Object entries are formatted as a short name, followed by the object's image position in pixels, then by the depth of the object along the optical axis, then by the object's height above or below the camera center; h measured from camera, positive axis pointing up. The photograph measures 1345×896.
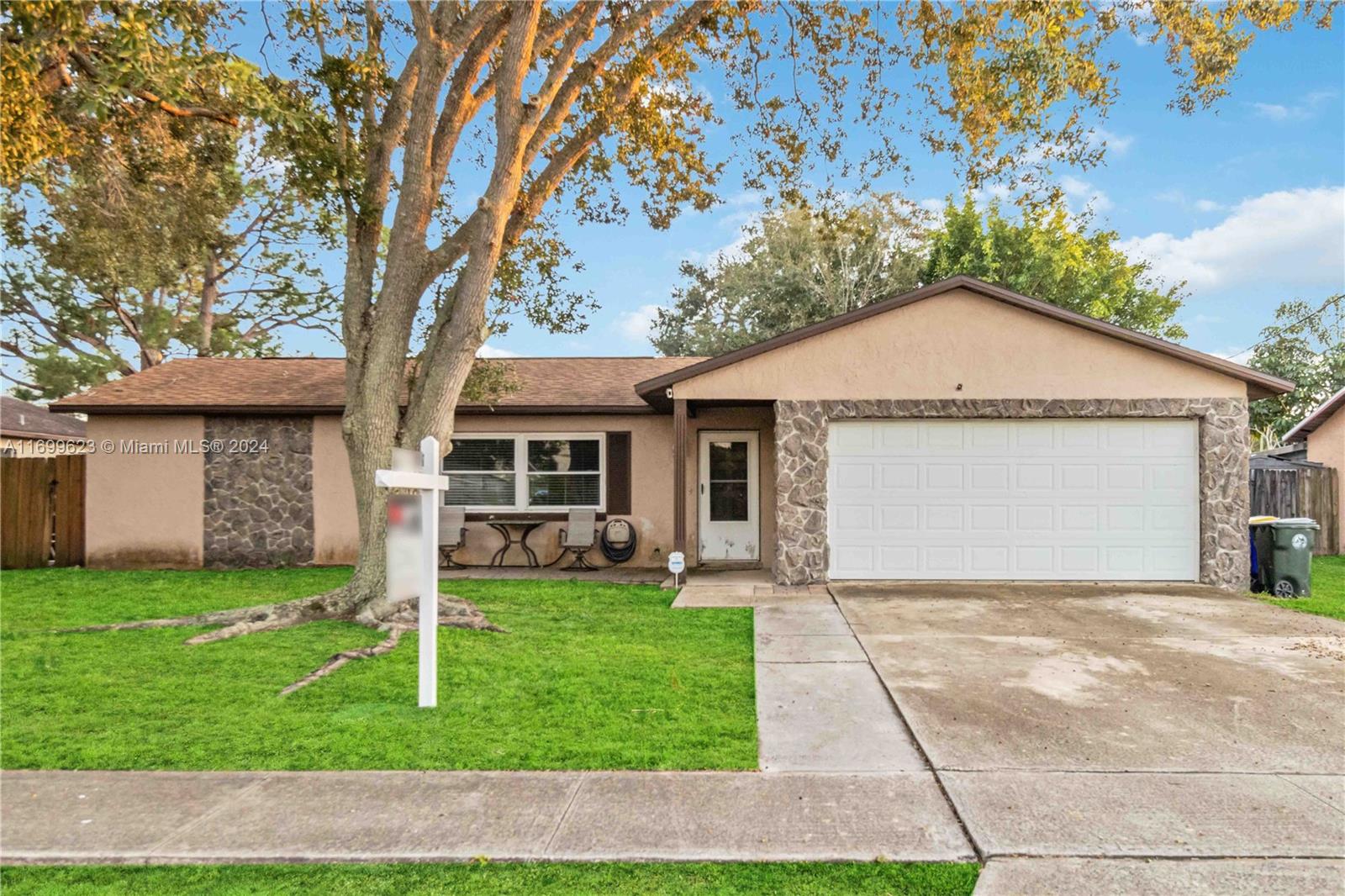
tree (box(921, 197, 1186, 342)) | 21.56 +6.09
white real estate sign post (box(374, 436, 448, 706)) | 4.71 -0.76
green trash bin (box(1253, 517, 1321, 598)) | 8.88 -1.34
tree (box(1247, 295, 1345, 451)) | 25.00 +3.69
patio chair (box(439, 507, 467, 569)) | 11.05 -1.16
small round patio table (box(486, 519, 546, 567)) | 11.49 -1.30
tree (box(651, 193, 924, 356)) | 24.80 +7.05
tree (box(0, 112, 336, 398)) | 12.73 +4.84
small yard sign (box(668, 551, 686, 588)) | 9.38 -1.46
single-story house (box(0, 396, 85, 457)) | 19.19 +0.75
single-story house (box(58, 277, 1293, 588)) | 9.31 +0.20
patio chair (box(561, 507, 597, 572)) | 11.19 -1.29
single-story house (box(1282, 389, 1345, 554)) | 13.80 +0.44
